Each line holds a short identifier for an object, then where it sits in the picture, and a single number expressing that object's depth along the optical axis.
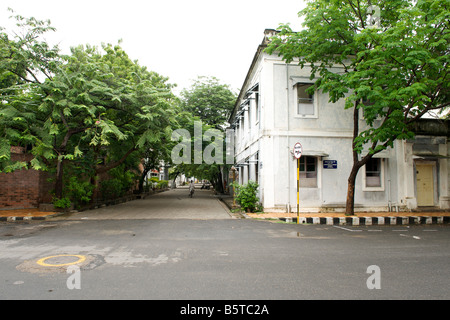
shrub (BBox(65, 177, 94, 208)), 14.75
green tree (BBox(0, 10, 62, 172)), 11.86
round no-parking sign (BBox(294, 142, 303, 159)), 10.48
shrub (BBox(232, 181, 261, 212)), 13.80
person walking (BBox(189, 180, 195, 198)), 28.11
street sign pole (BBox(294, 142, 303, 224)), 10.48
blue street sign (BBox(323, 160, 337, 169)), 13.85
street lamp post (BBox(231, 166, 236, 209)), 20.72
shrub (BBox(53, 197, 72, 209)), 13.66
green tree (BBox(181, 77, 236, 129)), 28.61
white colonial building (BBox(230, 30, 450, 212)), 13.66
